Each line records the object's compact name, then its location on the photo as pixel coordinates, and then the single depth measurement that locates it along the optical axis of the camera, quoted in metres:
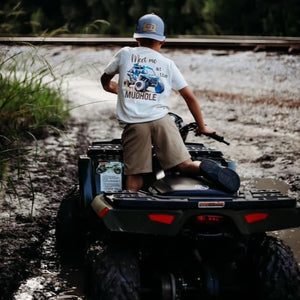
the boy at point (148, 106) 6.83
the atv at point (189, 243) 5.97
